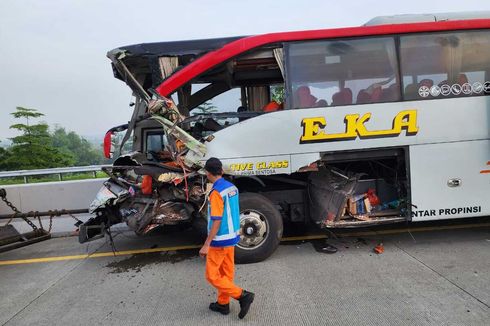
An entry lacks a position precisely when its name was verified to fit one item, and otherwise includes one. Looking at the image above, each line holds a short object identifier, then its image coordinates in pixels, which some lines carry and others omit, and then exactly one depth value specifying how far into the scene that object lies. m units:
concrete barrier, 8.25
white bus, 4.79
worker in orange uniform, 3.36
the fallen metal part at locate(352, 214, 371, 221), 5.12
